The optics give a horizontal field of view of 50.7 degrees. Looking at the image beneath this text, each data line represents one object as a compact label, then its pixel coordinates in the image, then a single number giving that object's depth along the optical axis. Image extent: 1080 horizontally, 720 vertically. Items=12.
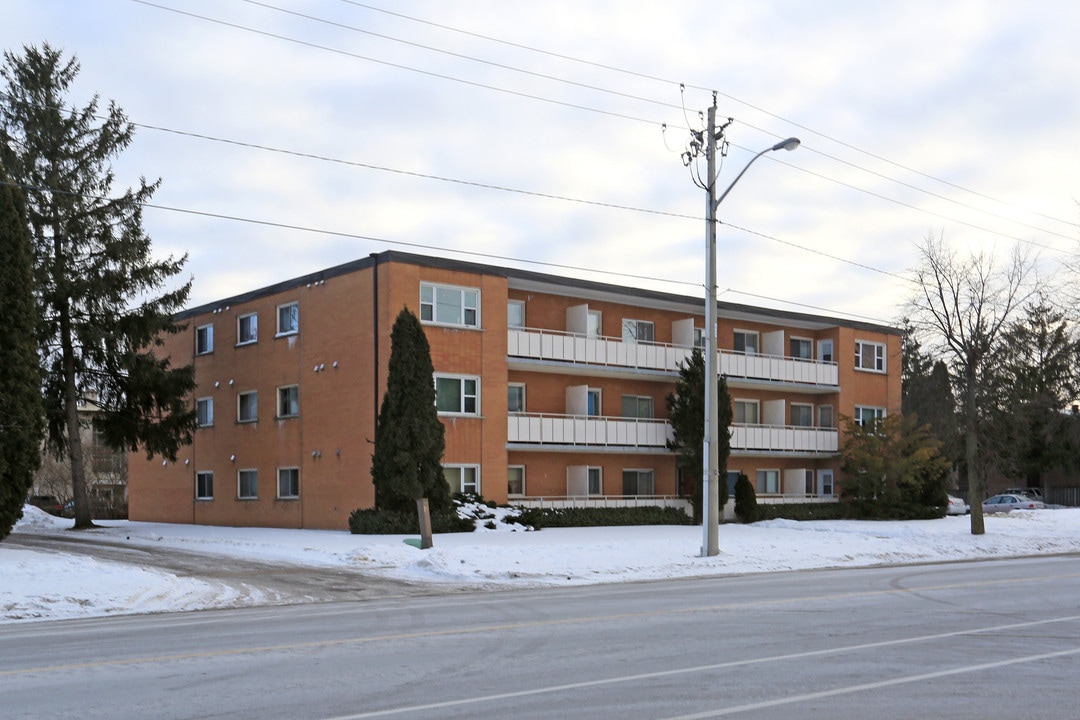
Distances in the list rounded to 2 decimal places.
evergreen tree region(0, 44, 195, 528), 35.91
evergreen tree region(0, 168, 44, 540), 22.52
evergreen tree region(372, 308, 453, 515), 32.06
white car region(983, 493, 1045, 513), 61.47
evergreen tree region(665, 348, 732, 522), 40.78
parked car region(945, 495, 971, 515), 54.62
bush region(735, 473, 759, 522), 43.06
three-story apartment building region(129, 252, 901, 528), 36.66
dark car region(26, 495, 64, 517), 59.96
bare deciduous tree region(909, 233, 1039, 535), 35.59
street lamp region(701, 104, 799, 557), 26.22
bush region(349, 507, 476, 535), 31.81
